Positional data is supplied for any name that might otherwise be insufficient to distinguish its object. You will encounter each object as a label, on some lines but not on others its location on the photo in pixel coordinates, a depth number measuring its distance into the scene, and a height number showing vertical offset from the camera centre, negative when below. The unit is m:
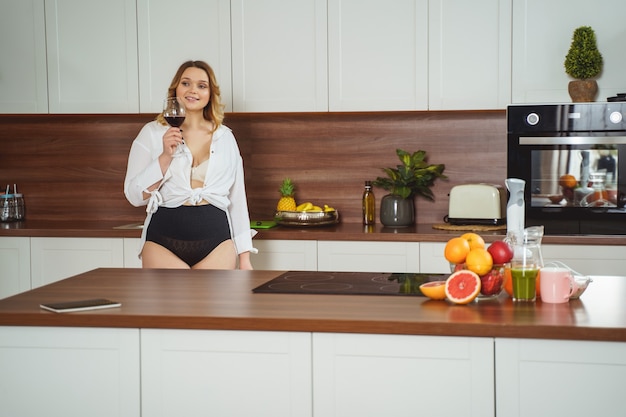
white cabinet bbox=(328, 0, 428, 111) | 4.07 +0.60
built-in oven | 3.79 +0.02
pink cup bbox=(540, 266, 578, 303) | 2.08 -0.30
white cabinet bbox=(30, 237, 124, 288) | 4.16 -0.44
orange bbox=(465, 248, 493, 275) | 2.06 -0.24
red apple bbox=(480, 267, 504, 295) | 2.10 -0.30
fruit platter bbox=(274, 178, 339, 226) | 4.22 -0.23
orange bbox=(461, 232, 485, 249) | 2.15 -0.20
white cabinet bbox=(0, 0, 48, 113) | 4.37 +0.63
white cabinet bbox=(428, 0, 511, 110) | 4.00 +0.59
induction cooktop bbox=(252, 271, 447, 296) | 2.30 -0.35
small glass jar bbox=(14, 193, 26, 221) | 4.79 -0.21
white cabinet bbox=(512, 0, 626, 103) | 3.91 +0.62
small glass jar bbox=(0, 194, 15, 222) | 4.71 -0.21
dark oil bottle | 4.42 -0.20
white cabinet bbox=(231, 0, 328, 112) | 4.15 +0.61
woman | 3.43 -0.07
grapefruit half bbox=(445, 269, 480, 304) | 2.05 -0.30
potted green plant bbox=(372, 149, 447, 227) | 4.27 -0.08
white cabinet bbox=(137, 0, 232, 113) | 4.23 +0.69
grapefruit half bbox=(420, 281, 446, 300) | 2.12 -0.32
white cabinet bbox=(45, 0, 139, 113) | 4.31 +0.64
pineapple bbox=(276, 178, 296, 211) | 4.42 -0.15
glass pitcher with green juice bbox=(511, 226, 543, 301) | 2.08 -0.25
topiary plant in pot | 3.81 +0.50
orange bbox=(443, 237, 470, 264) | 2.13 -0.22
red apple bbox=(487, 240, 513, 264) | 2.08 -0.22
